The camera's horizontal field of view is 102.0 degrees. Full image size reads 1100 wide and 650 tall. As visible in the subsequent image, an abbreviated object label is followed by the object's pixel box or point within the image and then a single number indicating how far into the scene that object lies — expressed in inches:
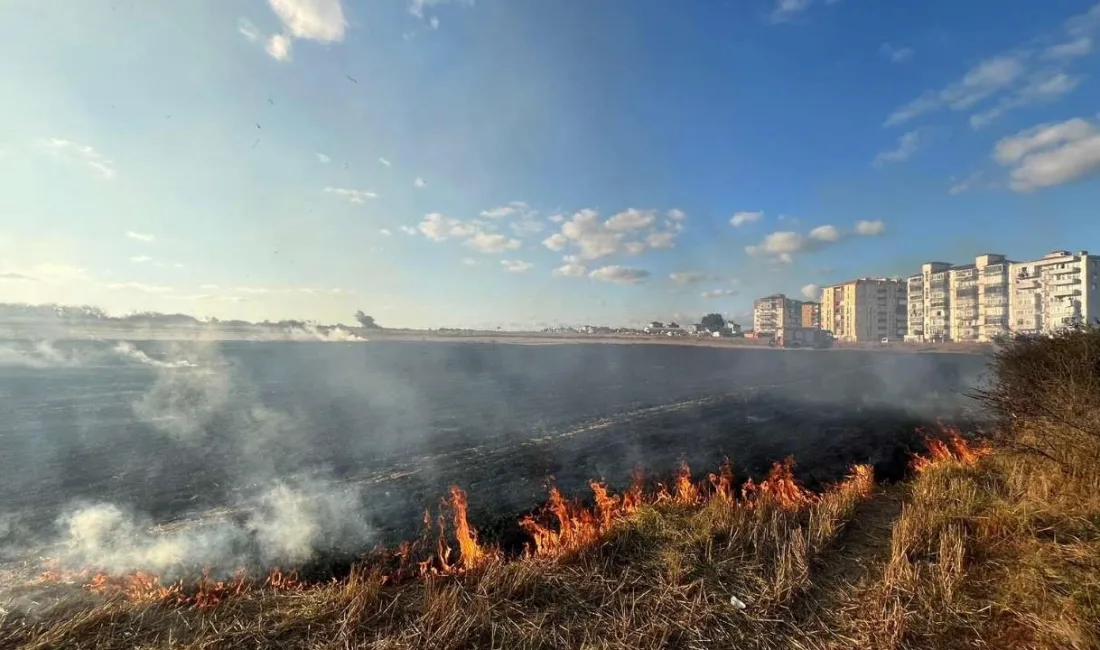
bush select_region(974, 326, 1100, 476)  220.8
